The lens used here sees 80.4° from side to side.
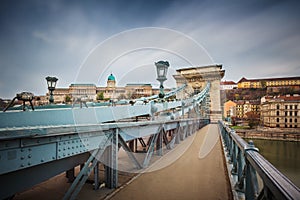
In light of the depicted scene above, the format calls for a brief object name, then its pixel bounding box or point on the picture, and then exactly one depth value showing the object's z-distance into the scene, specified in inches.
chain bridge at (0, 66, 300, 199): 48.2
